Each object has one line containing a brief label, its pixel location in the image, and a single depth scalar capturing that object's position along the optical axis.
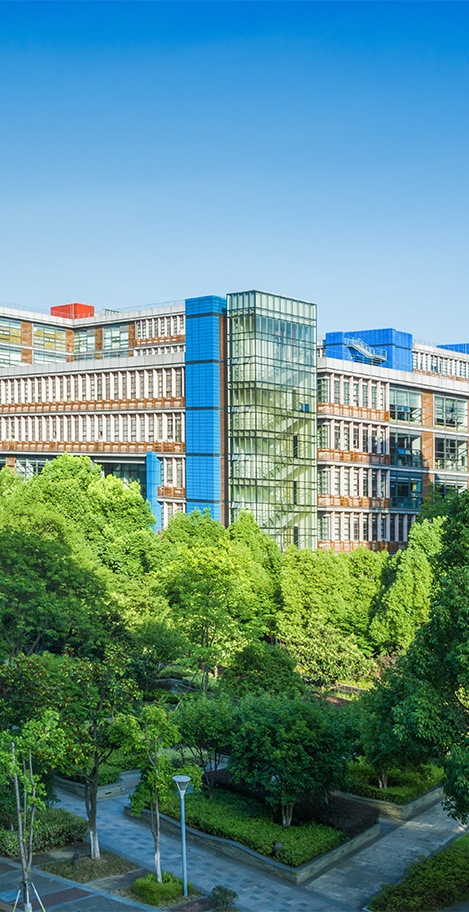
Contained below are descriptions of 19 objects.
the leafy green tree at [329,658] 50.38
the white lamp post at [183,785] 28.22
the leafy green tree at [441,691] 26.53
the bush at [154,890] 28.27
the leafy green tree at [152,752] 30.31
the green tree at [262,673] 42.36
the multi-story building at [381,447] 76.75
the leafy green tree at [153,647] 47.12
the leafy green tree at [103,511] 59.38
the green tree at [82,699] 30.77
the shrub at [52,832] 31.45
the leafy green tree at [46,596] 45.34
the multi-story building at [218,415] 74.06
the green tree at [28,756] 26.71
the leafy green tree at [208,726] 35.16
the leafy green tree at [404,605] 51.03
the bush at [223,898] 28.08
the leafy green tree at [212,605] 47.97
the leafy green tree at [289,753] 32.88
